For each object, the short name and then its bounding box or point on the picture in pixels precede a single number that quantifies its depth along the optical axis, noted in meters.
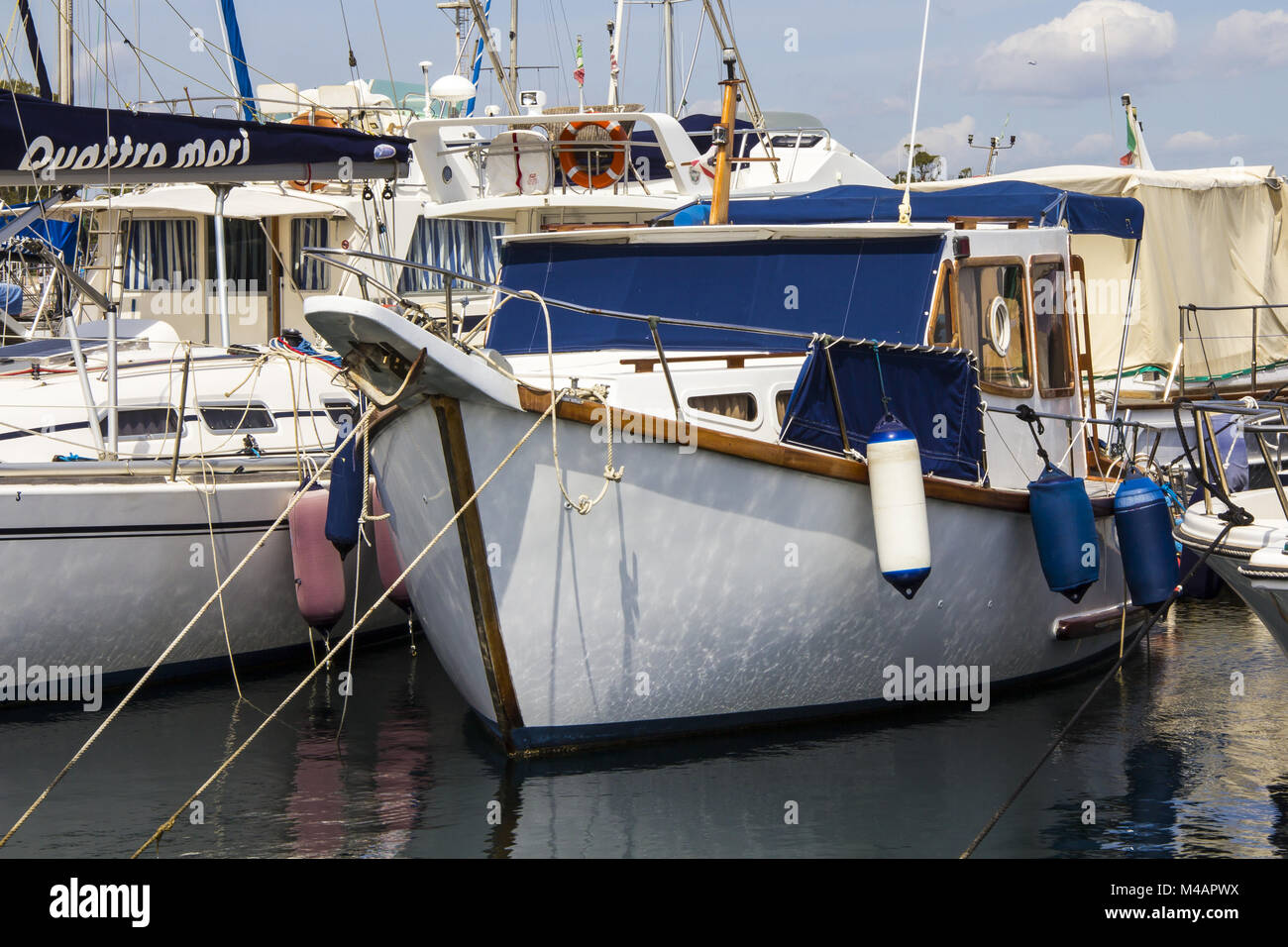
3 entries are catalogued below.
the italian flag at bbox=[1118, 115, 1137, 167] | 23.23
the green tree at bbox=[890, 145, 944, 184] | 46.46
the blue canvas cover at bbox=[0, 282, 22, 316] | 16.98
